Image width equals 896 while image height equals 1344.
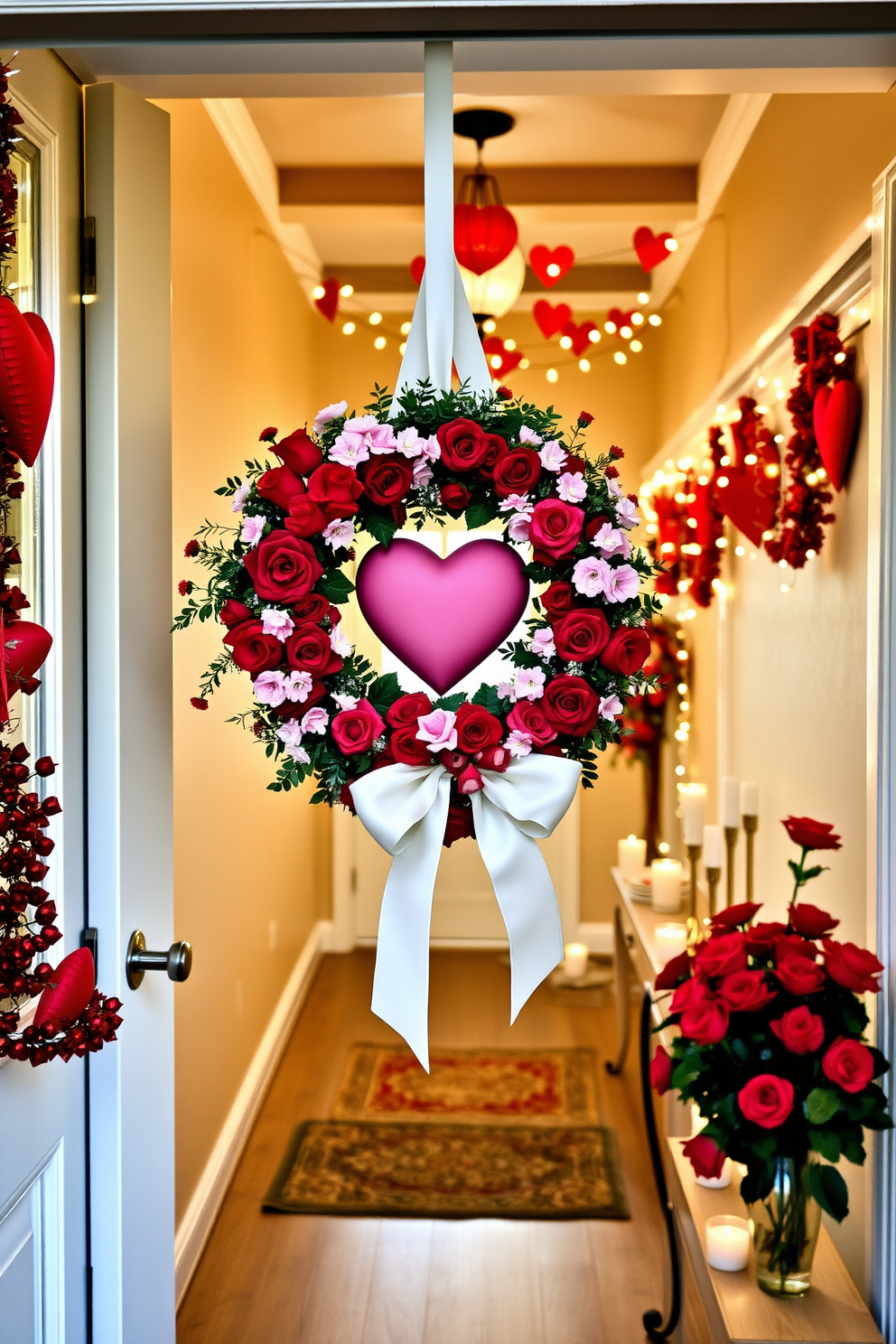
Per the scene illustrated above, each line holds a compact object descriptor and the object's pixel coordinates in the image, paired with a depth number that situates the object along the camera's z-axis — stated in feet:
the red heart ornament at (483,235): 9.56
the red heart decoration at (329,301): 12.21
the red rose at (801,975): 4.76
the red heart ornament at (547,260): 10.83
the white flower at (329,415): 3.90
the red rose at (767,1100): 4.63
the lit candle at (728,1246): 5.18
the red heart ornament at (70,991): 3.54
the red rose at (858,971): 4.50
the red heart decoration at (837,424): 5.93
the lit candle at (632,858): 11.93
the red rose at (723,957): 5.02
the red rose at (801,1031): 4.63
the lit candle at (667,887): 10.72
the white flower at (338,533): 3.77
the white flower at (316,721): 3.69
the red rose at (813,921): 5.07
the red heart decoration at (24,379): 3.17
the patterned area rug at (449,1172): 9.22
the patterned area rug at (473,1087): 10.97
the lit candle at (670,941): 8.87
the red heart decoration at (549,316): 11.77
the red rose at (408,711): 3.67
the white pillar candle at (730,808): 8.57
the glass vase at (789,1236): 4.87
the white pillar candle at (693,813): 9.50
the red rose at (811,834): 5.36
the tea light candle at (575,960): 14.49
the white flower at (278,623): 3.67
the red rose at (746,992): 4.87
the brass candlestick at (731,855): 8.65
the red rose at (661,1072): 5.16
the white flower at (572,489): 3.77
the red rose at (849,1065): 4.41
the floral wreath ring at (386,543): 3.67
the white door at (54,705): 3.97
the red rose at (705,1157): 4.94
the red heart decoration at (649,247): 10.53
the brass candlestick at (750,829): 7.87
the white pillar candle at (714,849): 8.46
